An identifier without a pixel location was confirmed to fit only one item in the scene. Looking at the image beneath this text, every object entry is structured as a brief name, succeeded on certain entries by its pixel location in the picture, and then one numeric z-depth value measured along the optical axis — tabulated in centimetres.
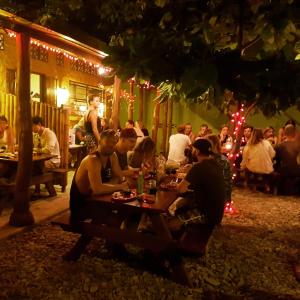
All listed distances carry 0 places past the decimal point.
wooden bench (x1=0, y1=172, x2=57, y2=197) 626
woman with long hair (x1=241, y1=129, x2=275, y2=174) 896
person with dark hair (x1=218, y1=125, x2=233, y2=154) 1002
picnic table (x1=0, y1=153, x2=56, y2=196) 660
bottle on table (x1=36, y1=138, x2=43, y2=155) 758
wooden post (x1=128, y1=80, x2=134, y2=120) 1199
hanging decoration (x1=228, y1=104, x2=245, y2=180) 724
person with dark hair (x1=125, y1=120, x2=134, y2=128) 1064
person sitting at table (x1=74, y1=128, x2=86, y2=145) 1148
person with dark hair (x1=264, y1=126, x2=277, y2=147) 1059
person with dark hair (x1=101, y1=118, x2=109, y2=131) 1091
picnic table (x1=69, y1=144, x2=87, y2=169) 1105
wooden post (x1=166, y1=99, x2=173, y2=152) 1462
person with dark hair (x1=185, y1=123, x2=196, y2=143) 1149
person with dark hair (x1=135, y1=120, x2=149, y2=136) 1149
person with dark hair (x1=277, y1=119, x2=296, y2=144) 1036
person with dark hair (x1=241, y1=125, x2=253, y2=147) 1042
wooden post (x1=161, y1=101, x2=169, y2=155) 1411
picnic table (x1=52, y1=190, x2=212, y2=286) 390
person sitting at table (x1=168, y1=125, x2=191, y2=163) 948
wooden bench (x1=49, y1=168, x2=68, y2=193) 790
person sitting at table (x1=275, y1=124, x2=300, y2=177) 901
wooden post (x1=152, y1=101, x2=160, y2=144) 1311
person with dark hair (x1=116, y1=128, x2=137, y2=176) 574
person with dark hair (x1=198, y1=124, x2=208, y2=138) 1122
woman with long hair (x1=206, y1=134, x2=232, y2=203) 616
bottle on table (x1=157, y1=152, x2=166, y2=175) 589
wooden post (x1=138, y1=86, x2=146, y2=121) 1451
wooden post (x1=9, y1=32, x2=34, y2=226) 566
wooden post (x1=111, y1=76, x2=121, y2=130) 889
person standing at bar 830
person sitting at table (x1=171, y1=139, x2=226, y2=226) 447
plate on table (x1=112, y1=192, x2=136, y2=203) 409
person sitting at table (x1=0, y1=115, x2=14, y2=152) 785
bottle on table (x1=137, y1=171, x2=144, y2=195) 446
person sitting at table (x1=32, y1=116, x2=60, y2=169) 764
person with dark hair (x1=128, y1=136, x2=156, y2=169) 610
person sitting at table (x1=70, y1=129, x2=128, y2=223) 431
